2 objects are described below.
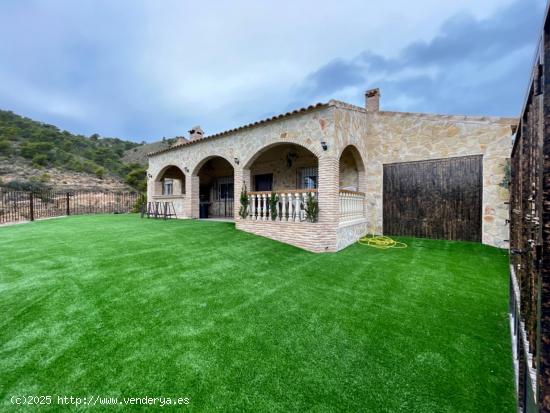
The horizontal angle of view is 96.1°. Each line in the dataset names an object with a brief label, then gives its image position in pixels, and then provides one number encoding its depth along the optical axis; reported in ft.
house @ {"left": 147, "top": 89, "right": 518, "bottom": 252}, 24.18
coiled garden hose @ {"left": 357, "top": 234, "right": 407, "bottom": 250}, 26.08
